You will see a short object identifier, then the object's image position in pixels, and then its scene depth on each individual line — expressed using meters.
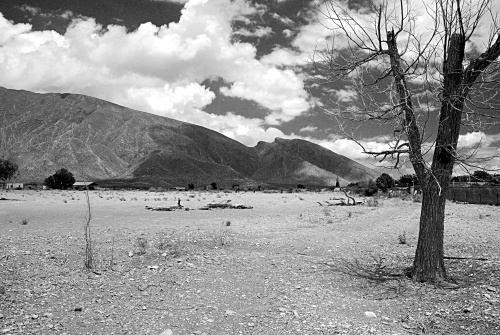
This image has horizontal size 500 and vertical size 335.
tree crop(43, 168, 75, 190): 84.50
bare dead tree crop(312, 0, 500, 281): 7.78
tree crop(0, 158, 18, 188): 72.06
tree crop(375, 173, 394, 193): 68.25
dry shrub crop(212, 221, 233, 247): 11.78
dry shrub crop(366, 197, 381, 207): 32.93
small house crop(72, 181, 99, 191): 108.07
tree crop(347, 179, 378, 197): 57.72
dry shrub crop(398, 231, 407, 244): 12.53
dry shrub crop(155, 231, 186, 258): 9.96
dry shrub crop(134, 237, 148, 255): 9.93
